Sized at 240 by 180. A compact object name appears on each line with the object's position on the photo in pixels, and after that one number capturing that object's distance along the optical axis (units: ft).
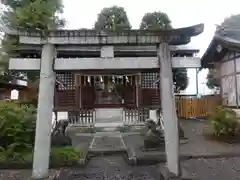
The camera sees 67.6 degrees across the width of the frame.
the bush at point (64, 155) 16.85
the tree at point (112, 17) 52.66
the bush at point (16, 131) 17.87
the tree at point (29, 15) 31.32
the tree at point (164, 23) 53.59
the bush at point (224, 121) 23.28
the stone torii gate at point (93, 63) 12.12
